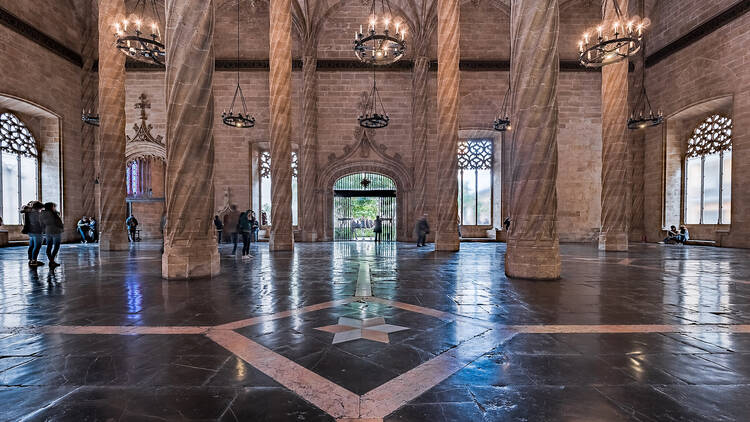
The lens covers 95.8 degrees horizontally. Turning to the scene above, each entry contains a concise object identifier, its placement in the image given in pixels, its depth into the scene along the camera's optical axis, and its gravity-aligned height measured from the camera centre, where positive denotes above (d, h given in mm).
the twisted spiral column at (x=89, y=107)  16188 +4720
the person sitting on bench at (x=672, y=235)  14529 -1340
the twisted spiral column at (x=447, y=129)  10234 +2373
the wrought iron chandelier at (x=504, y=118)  14273 +3720
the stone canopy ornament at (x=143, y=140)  16734 +3261
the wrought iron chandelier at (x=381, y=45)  9273 +4737
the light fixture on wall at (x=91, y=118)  12760 +3316
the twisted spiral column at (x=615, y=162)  11297 +1448
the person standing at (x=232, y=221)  9352 -440
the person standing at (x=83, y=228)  14890 -1015
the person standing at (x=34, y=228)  7008 -473
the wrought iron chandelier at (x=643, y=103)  16328 +4979
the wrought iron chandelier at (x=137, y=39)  9305 +4878
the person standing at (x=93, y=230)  15438 -1147
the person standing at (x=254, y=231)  13922 -1138
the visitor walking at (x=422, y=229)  12867 -922
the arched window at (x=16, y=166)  14109 +1684
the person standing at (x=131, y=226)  14830 -920
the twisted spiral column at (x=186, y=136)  5922 +1222
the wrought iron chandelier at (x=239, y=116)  13795 +3738
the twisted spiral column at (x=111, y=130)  11062 +2488
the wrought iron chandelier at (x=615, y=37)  8914 +4621
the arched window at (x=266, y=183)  18156 +1202
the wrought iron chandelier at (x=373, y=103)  16844 +5082
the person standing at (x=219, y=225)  13824 -842
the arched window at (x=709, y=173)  14164 +1391
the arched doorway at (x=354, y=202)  17125 +153
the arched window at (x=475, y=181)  18219 +1288
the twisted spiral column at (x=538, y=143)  5910 +1093
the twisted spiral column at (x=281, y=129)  10992 +2496
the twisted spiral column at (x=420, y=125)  15734 +3723
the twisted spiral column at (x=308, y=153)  16016 +2514
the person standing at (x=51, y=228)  7098 -473
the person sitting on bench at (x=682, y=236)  14250 -1329
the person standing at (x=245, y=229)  8917 -633
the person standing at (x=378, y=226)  15119 -941
